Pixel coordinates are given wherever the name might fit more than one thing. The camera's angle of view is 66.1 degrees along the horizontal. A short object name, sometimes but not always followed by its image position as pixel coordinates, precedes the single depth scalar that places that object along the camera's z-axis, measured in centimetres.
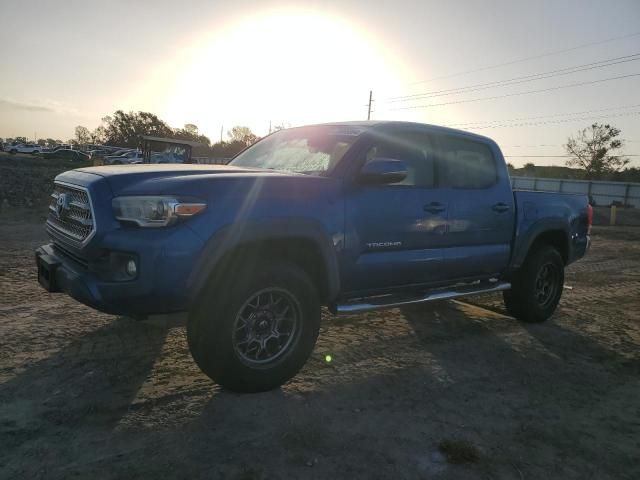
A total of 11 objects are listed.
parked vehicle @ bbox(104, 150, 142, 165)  4053
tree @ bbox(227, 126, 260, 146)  9420
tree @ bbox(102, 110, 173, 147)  9931
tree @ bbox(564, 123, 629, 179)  5206
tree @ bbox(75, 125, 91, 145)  12675
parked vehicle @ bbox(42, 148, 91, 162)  4631
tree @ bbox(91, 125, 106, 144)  10924
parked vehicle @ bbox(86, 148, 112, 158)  6011
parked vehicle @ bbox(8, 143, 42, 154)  5700
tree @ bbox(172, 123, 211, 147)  10091
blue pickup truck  296
